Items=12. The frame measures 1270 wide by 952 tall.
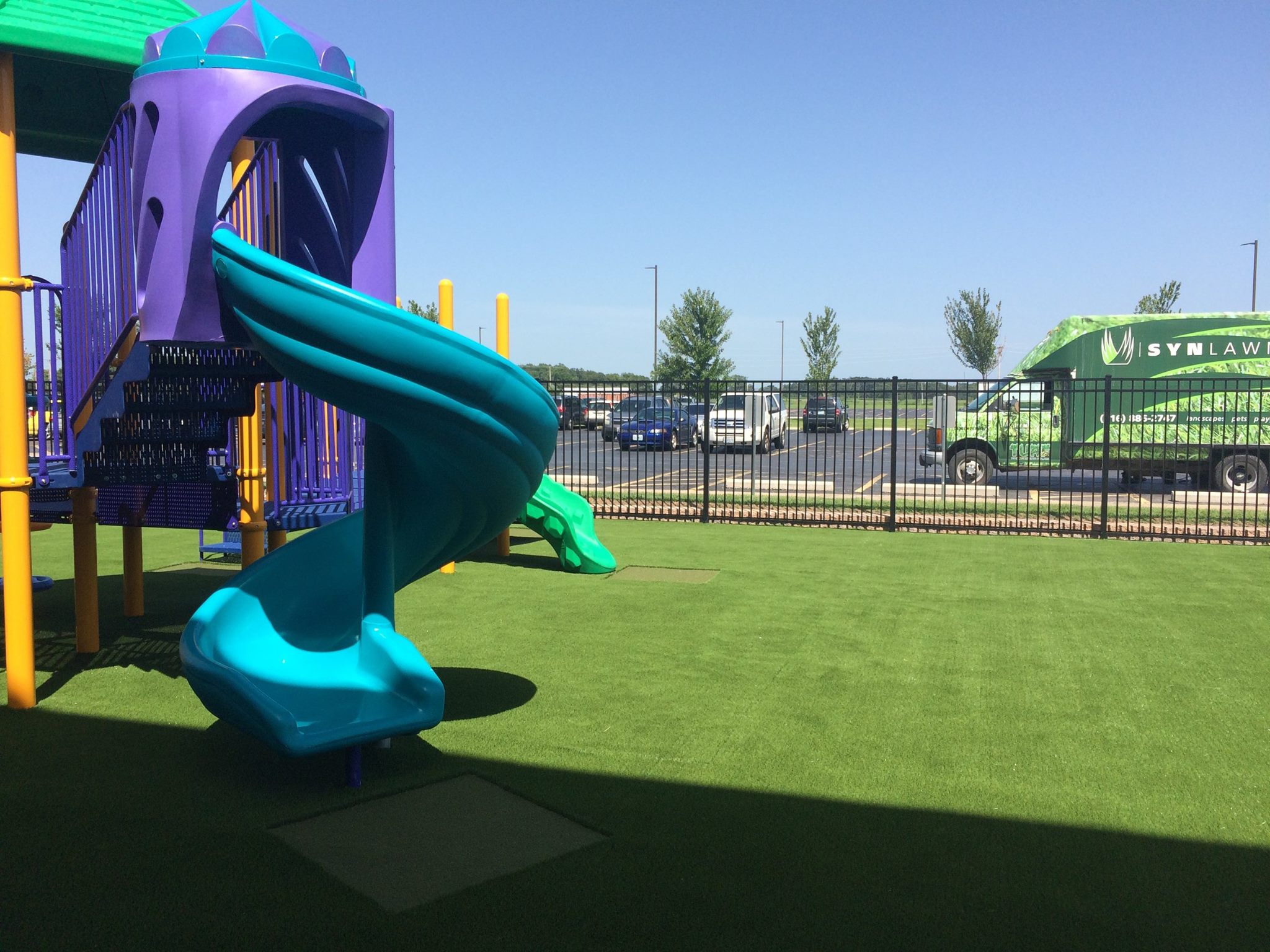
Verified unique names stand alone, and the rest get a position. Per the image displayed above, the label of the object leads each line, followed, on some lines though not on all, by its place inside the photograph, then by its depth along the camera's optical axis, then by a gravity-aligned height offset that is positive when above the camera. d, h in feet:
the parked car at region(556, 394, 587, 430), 54.34 +2.71
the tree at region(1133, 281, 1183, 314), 159.94 +24.16
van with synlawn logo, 55.42 +2.27
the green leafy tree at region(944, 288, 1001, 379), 168.86 +19.95
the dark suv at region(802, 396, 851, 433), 48.73 +1.68
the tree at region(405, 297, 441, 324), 179.97 +27.29
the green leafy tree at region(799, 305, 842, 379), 176.96 +18.98
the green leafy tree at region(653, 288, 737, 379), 163.22 +19.29
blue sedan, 78.69 +1.70
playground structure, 13.12 +1.13
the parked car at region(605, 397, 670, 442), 57.98 +2.98
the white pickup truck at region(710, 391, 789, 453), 77.46 +2.28
